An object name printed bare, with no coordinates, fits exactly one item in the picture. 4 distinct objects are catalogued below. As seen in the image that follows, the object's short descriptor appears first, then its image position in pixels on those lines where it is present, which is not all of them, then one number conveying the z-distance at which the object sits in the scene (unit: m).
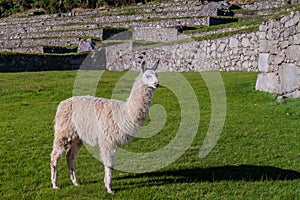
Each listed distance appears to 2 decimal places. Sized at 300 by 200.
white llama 4.24
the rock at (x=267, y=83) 10.30
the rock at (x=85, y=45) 22.63
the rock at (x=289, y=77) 9.48
